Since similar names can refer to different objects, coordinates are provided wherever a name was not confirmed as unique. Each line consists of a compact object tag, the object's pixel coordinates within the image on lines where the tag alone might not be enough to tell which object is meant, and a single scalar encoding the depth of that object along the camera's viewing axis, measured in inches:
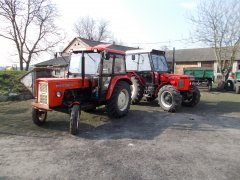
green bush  476.3
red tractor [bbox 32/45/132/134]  223.3
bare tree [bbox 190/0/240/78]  706.2
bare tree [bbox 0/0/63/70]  994.7
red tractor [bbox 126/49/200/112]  336.5
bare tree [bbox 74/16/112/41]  2181.8
